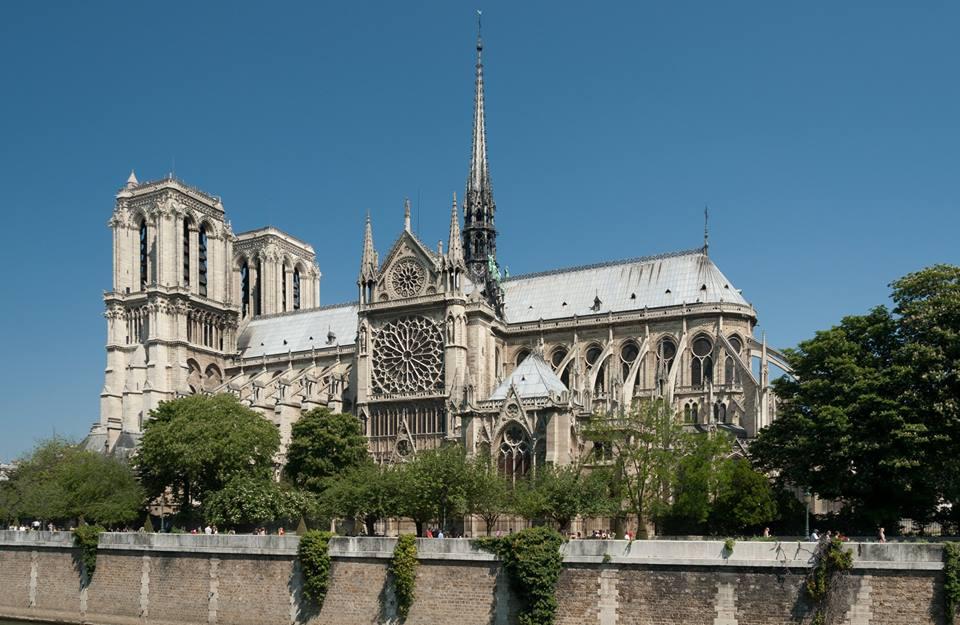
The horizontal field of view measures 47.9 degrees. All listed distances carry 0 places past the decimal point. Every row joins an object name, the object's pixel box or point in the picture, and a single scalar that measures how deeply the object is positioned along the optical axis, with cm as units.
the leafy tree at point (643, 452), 4769
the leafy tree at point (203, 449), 5706
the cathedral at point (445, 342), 6278
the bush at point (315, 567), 3912
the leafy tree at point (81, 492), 5731
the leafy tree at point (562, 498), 4544
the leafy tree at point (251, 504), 5266
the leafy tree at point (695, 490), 4647
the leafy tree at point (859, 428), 4031
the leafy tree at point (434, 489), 4650
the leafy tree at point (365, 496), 4909
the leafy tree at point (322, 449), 6328
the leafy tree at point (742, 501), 4516
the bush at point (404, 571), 3712
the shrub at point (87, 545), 4675
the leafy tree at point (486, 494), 4656
